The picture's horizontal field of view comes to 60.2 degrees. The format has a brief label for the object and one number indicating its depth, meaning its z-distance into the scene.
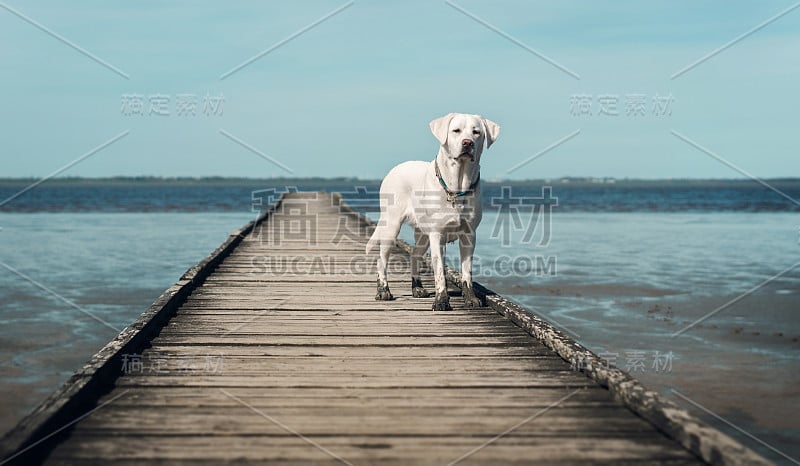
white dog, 5.80
